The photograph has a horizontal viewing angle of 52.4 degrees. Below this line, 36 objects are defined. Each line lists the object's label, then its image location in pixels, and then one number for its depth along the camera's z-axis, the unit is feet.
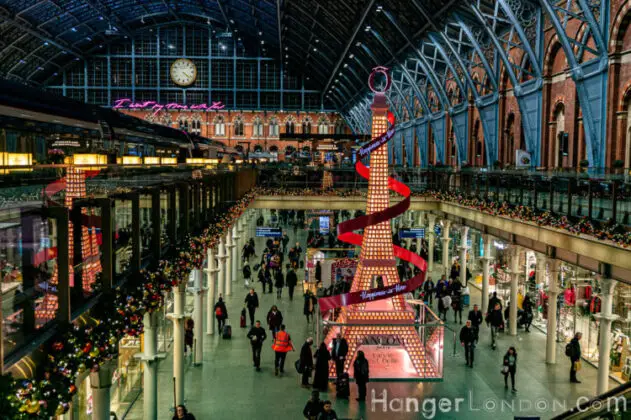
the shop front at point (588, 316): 57.16
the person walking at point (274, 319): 61.52
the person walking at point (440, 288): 80.93
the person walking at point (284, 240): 127.79
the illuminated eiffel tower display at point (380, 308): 55.52
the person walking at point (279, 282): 89.25
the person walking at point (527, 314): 74.28
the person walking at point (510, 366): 50.98
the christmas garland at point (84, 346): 16.33
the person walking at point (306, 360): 50.00
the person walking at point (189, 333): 58.29
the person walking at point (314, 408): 37.17
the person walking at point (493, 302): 70.59
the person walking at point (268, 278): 94.60
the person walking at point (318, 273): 88.60
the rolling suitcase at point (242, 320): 71.67
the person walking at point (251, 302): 69.92
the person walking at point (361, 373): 48.06
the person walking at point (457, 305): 77.15
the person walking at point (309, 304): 71.15
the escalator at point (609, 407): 16.74
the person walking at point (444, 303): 77.71
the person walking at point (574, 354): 53.11
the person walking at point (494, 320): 66.39
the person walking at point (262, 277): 94.32
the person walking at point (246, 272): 95.61
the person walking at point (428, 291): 86.20
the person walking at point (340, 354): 51.11
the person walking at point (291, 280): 87.51
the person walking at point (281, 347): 54.03
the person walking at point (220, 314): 69.21
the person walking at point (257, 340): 55.88
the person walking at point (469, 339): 58.44
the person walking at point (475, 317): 63.18
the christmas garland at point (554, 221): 45.11
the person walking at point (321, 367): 48.16
